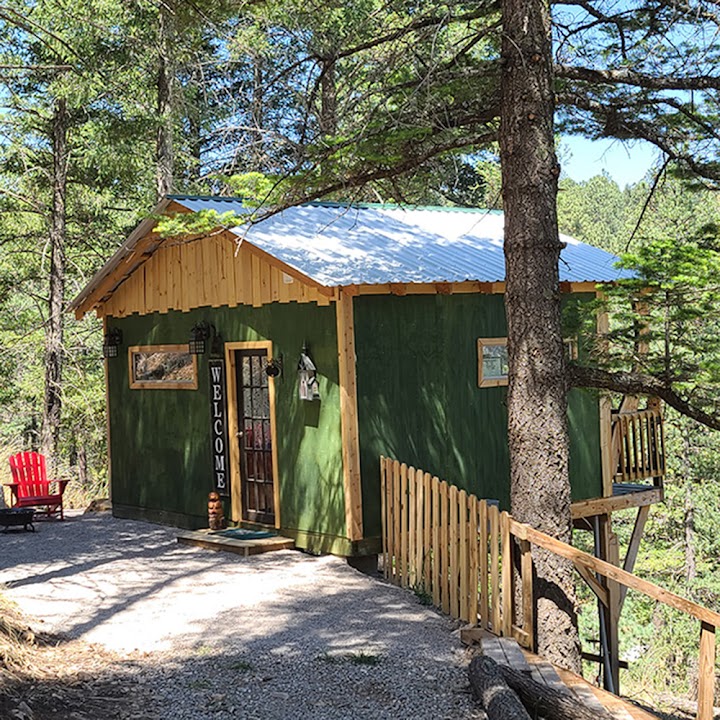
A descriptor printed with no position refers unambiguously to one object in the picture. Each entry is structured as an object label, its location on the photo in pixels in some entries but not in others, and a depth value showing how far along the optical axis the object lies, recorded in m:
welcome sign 11.99
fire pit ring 12.45
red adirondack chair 13.64
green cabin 10.38
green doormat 11.20
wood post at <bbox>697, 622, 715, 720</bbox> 6.10
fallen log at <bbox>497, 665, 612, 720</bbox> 6.04
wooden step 10.78
